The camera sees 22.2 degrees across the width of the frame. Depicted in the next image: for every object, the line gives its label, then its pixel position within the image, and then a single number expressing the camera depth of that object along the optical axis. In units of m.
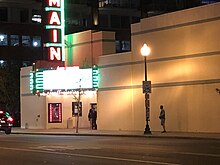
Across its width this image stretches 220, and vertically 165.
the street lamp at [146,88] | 34.06
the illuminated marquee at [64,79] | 42.12
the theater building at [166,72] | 34.12
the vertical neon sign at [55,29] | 44.81
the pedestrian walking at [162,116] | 34.59
